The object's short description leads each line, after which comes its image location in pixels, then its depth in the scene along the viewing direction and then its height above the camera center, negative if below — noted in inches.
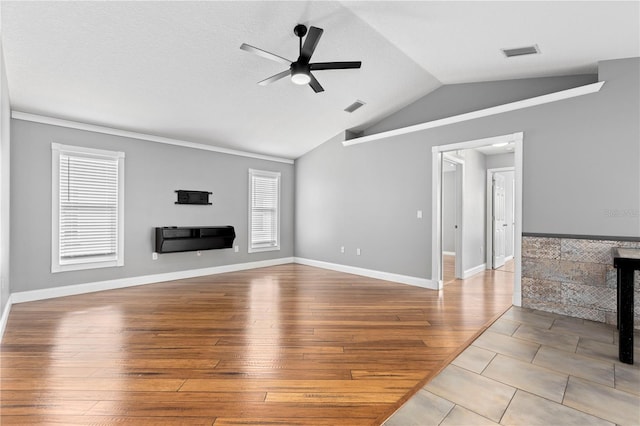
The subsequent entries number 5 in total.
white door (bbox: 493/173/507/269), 266.7 -4.9
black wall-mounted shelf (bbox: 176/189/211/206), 218.8 +11.9
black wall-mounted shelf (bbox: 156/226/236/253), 206.1 -17.1
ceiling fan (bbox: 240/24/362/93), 111.0 +56.8
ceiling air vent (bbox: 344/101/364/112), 198.7 +70.0
